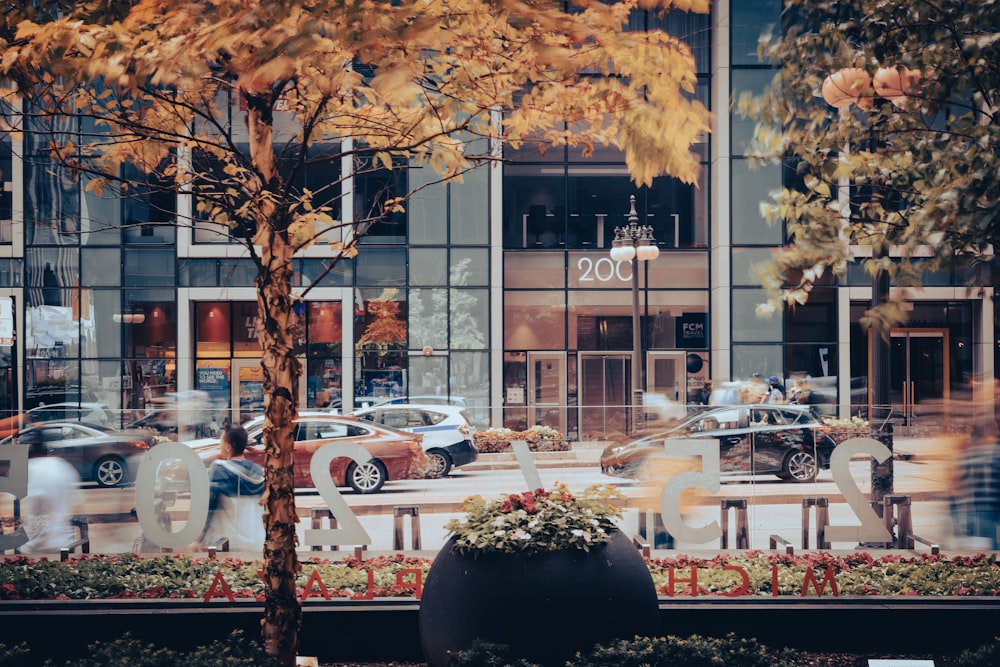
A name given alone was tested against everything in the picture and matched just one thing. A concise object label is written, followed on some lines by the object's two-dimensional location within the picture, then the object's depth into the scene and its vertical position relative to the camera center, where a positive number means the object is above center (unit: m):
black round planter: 5.21 -1.53
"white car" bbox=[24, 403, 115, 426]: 9.33 -0.80
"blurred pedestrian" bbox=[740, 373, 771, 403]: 21.80 -1.33
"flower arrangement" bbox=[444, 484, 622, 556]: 5.47 -1.15
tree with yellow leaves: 4.15 +1.41
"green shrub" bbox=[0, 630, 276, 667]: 5.03 -1.79
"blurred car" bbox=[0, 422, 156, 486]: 8.62 -1.06
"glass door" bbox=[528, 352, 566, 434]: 26.14 -1.14
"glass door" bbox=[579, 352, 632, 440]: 26.42 -1.17
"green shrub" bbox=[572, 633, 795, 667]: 5.07 -1.79
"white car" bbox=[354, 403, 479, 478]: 10.11 -1.16
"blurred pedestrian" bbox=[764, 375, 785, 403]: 18.55 -1.18
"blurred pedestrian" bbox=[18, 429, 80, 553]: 8.74 -1.56
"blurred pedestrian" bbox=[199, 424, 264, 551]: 8.84 -1.55
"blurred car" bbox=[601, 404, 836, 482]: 9.19 -1.10
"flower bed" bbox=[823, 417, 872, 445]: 9.15 -0.92
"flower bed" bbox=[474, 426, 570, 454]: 9.97 -1.17
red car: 9.30 -1.30
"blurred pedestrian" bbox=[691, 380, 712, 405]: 25.70 -1.60
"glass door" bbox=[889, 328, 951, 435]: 27.12 -0.80
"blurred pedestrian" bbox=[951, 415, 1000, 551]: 8.74 -1.56
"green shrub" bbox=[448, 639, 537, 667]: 5.00 -1.74
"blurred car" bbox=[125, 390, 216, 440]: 9.21 -0.83
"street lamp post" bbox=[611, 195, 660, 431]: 20.77 +1.92
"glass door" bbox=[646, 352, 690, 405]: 26.34 -1.02
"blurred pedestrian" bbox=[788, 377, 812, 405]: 25.42 -1.45
